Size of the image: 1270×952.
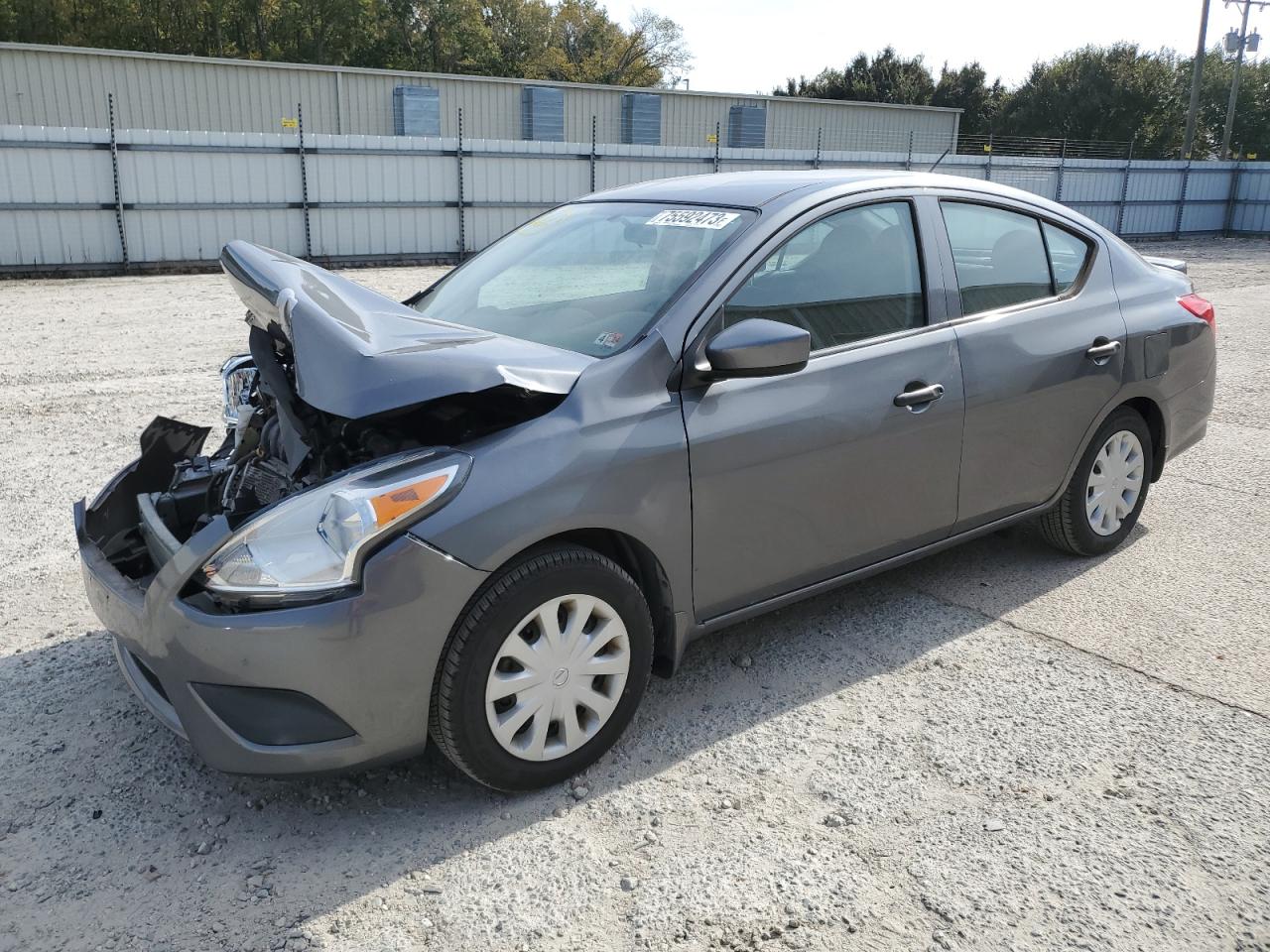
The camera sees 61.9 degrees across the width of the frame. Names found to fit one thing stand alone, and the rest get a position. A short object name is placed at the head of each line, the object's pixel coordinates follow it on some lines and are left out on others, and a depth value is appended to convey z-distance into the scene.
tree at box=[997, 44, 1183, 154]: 52.03
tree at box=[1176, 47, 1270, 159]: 56.50
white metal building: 21.50
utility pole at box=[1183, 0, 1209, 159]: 32.12
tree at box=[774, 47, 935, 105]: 56.69
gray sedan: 2.55
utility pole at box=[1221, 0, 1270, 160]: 34.41
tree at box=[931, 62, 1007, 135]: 57.16
